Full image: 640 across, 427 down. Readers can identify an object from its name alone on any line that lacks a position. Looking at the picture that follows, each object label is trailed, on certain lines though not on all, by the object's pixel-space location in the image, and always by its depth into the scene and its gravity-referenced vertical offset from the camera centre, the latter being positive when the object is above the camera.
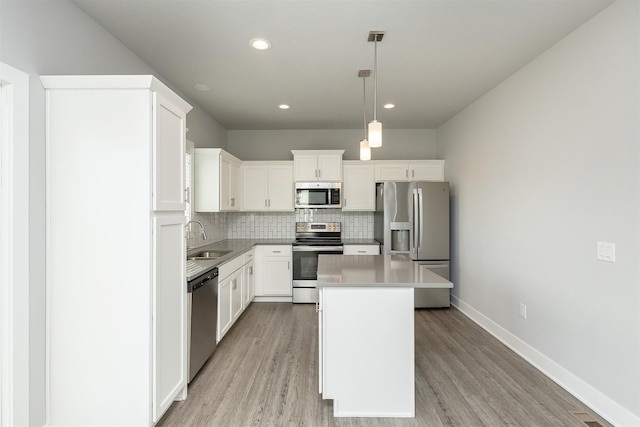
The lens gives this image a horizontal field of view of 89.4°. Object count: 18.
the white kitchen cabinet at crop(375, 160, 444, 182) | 4.89 +0.69
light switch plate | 2.07 -0.24
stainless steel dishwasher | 2.45 -0.84
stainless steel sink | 3.58 -0.43
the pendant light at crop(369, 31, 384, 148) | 2.22 +0.56
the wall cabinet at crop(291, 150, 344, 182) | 4.86 +0.75
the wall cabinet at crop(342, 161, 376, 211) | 4.92 +0.45
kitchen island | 2.09 -0.87
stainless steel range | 4.59 -0.70
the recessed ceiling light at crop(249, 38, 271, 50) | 2.47 +1.34
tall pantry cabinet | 1.80 -0.17
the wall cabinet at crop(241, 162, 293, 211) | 4.96 +0.49
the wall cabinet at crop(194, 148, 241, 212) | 3.89 +0.45
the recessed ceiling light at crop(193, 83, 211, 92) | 3.39 +1.38
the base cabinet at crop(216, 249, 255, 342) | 3.14 -0.82
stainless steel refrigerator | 4.34 -0.14
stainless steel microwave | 4.81 +0.31
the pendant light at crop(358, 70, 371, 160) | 2.64 +1.35
